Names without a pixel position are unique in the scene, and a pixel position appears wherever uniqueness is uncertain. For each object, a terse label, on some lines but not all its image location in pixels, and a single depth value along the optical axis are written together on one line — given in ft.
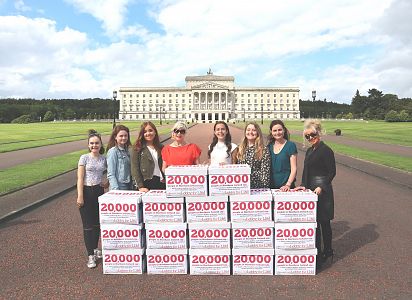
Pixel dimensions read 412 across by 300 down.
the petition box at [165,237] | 19.98
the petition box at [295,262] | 19.76
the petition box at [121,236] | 20.03
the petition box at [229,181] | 19.76
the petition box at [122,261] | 20.15
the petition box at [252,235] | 19.88
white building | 573.74
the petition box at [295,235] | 19.75
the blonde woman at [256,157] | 21.36
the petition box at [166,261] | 20.08
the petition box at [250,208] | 19.77
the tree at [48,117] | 443.73
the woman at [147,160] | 22.27
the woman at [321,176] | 20.71
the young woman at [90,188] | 21.21
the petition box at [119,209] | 19.74
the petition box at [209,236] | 19.94
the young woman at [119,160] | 22.17
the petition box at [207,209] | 19.93
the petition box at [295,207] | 19.60
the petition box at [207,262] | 20.04
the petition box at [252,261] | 19.94
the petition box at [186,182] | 19.75
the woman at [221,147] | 22.54
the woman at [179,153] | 22.00
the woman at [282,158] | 21.45
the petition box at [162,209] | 19.90
